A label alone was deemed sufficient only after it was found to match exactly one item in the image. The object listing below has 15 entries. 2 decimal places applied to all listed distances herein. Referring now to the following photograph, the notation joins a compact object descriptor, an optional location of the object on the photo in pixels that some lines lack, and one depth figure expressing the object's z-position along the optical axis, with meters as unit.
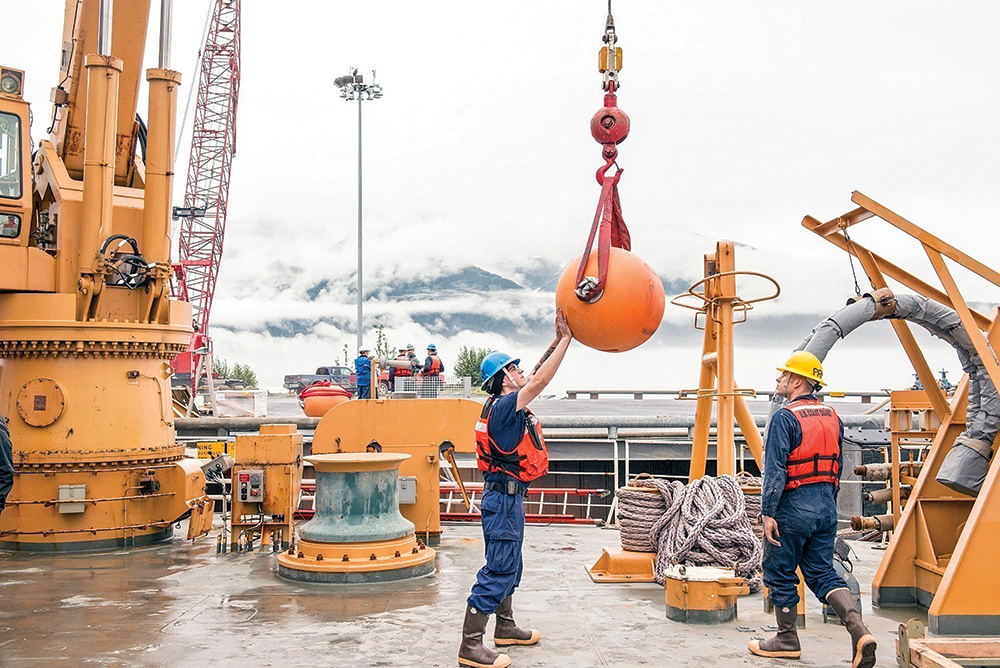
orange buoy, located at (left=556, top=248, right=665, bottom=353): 5.49
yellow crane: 9.10
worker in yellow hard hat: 5.42
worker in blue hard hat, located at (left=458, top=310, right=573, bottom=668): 5.38
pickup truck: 43.31
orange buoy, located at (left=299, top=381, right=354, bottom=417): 11.65
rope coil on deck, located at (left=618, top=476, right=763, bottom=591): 7.04
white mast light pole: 31.31
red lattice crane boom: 51.91
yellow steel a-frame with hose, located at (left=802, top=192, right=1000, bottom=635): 5.75
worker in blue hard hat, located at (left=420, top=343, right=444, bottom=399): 13.40
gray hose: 6.36
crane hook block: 5.97
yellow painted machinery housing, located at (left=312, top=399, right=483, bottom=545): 9.66
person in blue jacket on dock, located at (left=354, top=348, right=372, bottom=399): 12.35
